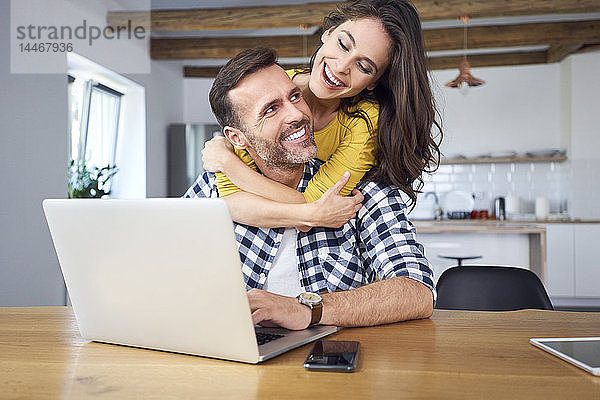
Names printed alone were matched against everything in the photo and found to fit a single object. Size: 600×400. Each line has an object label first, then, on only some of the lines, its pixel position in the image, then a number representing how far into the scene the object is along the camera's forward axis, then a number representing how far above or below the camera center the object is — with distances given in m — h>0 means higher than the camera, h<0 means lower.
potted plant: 4.98 +0.12
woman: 1.78 +0.26
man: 1.72 -0.08
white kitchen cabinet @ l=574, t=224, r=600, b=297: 6.46 -0.65
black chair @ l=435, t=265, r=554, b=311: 2.20 -0.35
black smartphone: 1.01 -0.28
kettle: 7.29 -0.14
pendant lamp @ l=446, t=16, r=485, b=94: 5.29 +1.05
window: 5.83 +0.79
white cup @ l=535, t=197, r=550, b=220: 7.05 -0.13
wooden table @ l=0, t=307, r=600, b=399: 0.92 -0.29
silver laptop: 1.01 -0.14
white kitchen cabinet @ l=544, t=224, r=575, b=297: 6.49 -0.65
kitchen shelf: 7.24 +0.46
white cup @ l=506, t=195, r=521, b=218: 7.30 -0.09
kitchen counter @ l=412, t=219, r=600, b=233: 5.68 -0.28
